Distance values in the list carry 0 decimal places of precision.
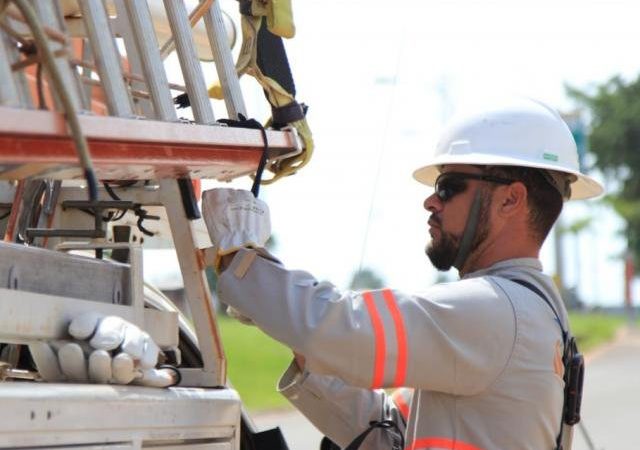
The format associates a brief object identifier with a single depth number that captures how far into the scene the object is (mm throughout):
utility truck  5324
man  6906
